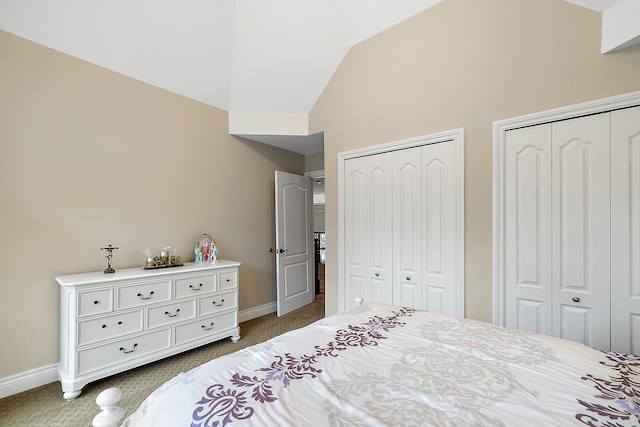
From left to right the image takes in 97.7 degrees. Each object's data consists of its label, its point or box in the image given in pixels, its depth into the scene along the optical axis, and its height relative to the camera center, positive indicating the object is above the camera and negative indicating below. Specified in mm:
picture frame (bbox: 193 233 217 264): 3102 -376
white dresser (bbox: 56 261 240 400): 2051 -858
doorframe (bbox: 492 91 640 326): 2150 +24
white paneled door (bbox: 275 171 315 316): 3832 -372
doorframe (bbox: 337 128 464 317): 2329 +528
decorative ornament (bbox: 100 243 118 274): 2381 -360
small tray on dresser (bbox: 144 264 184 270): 2581 -476
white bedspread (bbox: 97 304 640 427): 777 -558
